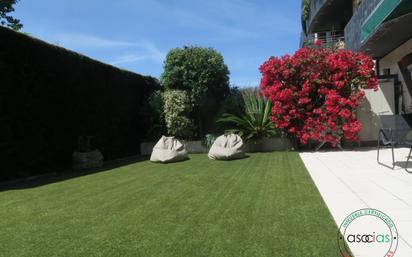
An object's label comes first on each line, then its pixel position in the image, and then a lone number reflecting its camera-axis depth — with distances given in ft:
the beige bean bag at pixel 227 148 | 31.07
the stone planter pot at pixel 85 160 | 28.50
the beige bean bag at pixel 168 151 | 31.07
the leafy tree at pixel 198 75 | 40.11
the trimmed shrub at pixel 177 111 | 38.96
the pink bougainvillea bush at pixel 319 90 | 33.73
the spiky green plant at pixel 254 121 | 37.47
